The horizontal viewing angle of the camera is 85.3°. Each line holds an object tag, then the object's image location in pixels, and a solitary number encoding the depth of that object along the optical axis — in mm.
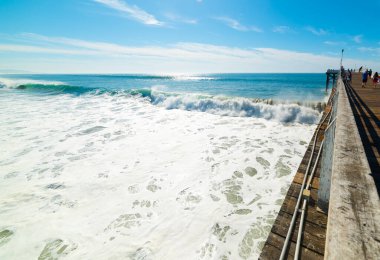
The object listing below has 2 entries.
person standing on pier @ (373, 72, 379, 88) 15773
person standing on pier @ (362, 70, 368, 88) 15774
